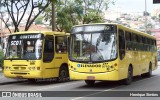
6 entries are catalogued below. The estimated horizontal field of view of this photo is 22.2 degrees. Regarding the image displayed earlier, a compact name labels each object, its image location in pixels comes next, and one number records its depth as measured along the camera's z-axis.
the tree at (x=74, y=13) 38.25
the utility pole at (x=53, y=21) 26.42
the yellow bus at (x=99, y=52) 16.91
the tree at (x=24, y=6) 28.75
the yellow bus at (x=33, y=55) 18.94
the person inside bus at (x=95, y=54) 17.00
